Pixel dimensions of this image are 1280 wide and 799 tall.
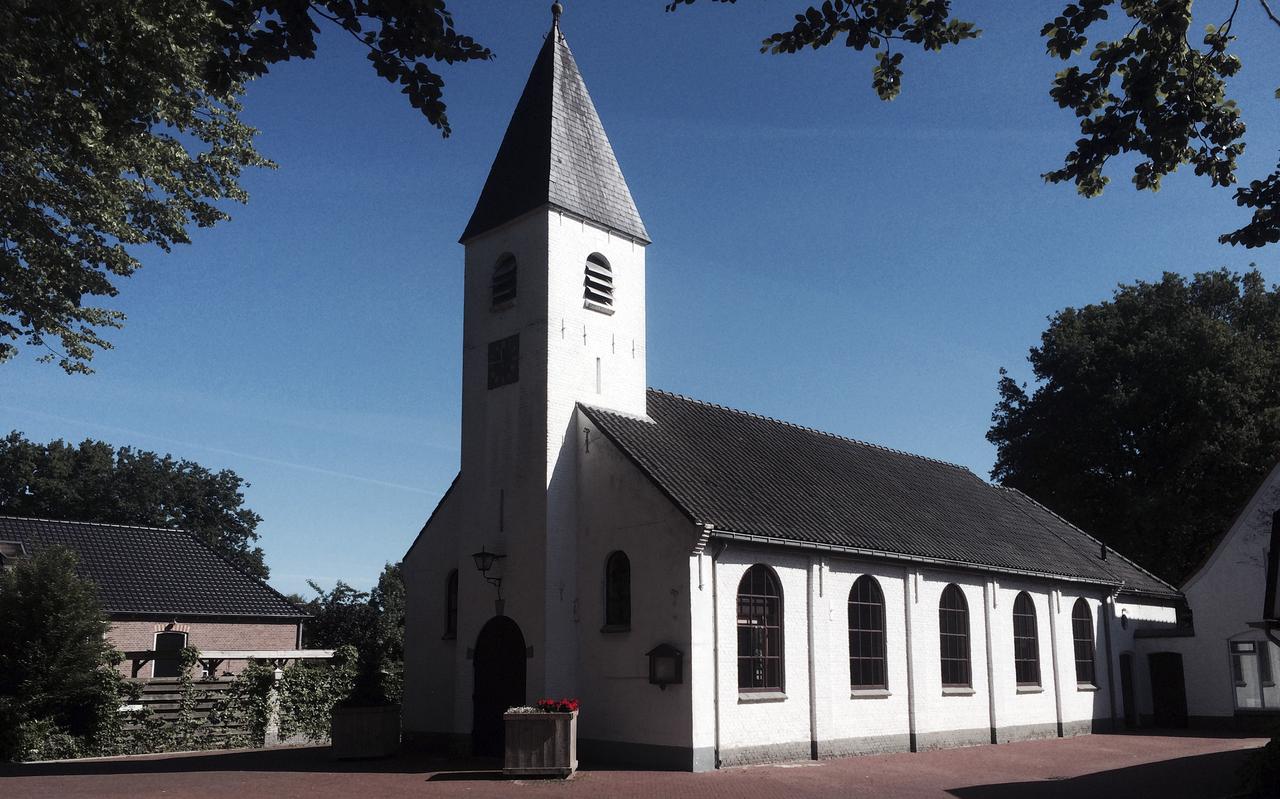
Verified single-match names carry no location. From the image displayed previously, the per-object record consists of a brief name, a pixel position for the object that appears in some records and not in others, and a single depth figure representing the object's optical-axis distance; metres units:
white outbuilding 27.89
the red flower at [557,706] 16.20
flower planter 15.91
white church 17.80
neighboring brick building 28.67
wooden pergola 23.62
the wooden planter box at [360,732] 18.77
